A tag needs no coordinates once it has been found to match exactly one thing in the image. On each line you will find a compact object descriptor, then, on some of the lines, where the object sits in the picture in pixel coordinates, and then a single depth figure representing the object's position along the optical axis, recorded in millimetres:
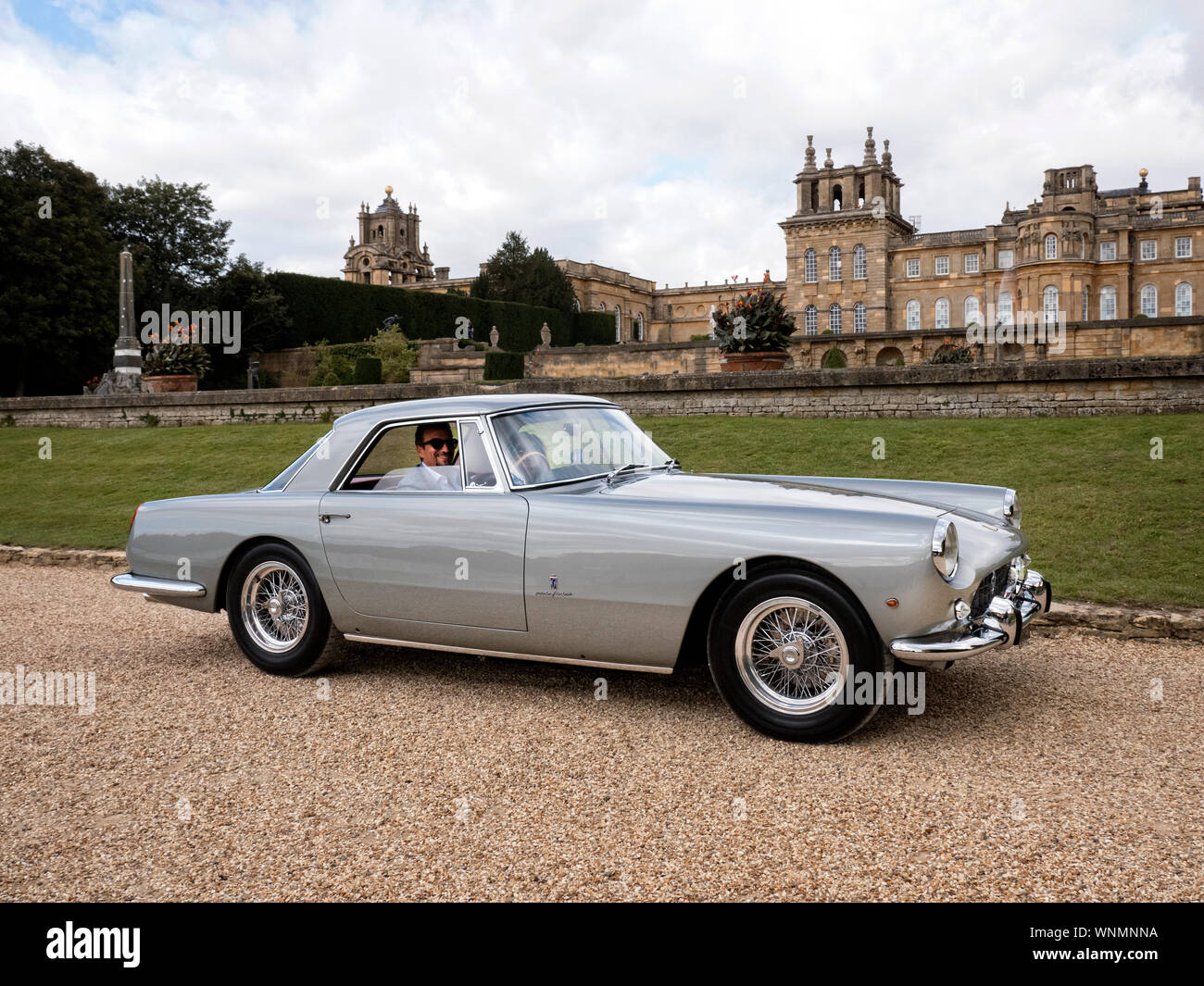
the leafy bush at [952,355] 22220
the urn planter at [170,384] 20391
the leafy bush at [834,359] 40875
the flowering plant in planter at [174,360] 21031
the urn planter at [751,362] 14633
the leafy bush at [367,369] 33500
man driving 4711
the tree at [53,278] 33438
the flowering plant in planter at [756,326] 14617
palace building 59250
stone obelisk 22703
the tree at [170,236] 41438
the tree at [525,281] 63844
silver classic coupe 3551
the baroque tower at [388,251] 94500
